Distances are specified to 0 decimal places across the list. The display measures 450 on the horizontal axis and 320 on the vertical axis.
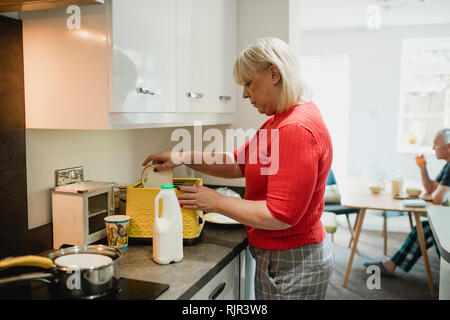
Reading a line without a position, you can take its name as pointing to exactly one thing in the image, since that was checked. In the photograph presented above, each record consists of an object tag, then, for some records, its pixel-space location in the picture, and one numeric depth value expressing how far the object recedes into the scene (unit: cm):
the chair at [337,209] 406
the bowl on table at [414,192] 352
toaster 161
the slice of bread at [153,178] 169
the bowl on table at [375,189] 364
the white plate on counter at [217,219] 190
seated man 329
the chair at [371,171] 484
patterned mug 155
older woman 130
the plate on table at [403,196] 349
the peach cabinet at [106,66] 130
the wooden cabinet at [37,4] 120
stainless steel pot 107
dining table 324
